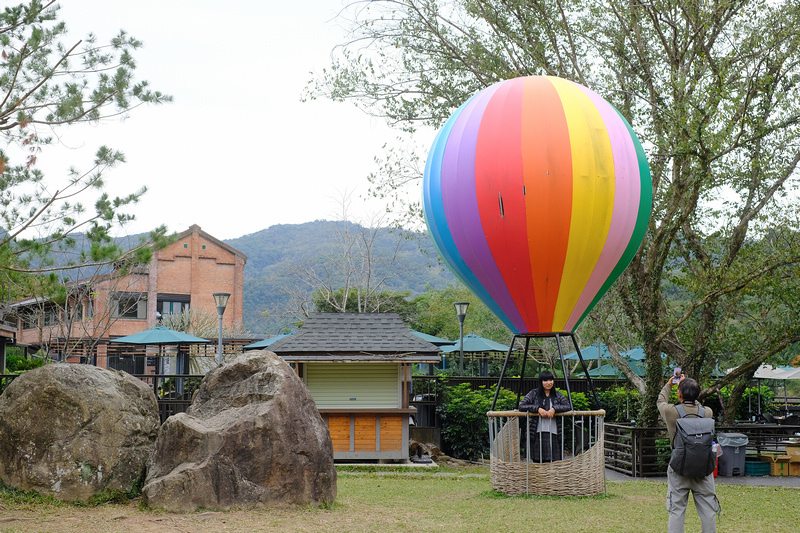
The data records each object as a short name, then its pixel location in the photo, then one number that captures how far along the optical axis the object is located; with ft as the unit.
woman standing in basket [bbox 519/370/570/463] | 36.70
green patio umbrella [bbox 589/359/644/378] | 107.55
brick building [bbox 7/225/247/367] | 164.76
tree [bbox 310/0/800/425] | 47.01
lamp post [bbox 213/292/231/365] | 68.39
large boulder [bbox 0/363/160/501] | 30.66
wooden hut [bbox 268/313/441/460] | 58.39
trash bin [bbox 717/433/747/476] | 50.72
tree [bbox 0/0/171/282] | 31.48
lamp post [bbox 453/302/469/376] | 77.05
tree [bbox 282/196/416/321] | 127.13
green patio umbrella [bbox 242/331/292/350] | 86.03
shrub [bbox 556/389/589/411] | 62.49
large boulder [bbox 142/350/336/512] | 29.91
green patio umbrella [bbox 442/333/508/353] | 92.02
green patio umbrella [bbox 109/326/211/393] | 83.82
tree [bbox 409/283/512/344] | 150.51
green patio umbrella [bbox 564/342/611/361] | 101.63
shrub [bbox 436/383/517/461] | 62.23
